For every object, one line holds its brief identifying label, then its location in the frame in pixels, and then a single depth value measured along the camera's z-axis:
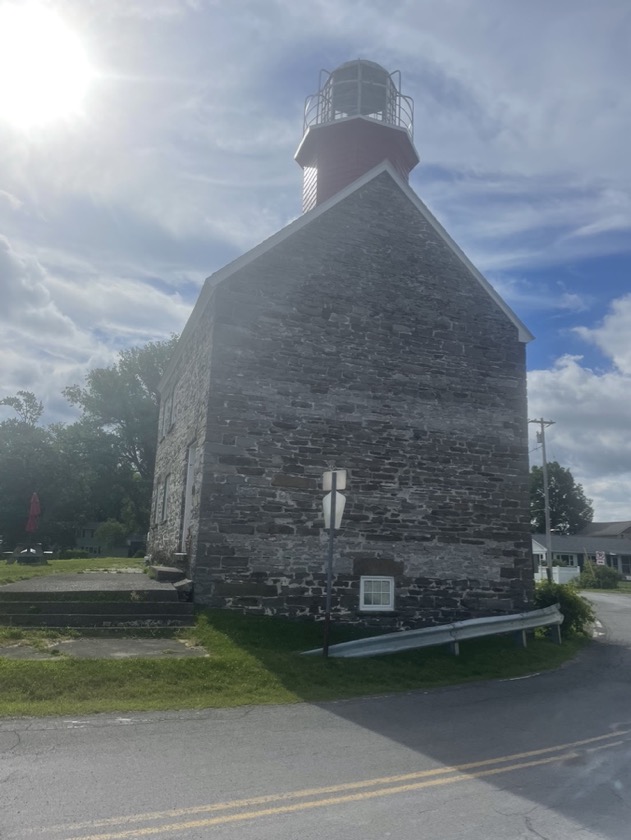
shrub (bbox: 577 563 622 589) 45.34
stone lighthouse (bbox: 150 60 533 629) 13.29
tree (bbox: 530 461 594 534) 81.19
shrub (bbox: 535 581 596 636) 15.53
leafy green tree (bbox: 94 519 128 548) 42.91
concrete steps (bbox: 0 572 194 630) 11.35
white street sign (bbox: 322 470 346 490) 11.21
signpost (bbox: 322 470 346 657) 11.18
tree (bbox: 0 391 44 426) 55.38
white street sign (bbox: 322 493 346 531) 11.27
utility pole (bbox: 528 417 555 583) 40.64
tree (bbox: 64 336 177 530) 48.16
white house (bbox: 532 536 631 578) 59.53
